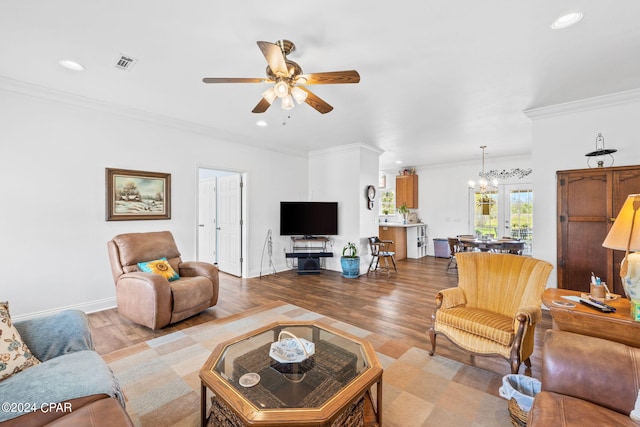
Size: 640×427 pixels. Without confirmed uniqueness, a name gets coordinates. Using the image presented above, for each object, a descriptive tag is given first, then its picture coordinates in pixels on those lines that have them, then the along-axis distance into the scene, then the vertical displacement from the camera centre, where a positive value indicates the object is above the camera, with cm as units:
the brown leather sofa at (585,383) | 118 -79
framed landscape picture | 368 +29
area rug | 175 -127
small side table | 164 -65
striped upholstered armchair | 207 -78
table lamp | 166 -16
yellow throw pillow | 332 -64
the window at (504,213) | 662 +10
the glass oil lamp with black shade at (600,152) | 314 +75
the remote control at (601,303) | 178 -58
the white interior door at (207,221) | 613 -12
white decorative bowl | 169 -86
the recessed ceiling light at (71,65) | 257 +143
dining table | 493 -50
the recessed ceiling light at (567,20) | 192 +141
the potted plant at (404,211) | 790 +15
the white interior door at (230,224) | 544 -17
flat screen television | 575 -8
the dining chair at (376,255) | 562 -78
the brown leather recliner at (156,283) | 294 -79
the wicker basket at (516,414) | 159 -116
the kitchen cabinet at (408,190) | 816 +79
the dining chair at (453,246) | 575 -63
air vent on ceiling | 251 +143
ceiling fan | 207 +108
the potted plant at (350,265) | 537 -95
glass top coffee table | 125 -89
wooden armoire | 289 -2
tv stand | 566 -77
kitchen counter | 735 -59
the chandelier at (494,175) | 619 +97
